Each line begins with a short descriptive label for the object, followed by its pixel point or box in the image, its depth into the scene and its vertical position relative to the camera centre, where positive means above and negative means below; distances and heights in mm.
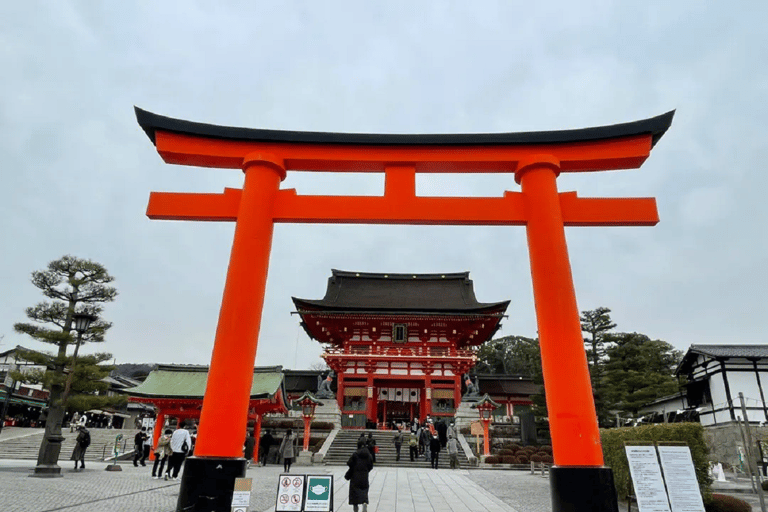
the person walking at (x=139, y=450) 18169 -864
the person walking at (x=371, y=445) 14859 -234
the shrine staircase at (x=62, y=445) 21266 -962
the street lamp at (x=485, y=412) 19984 +1211
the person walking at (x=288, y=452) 15890 -594
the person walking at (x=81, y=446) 14873 -676
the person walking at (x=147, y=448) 19602 -823
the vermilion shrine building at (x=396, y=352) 25156 +4361
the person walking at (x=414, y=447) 18778 -299
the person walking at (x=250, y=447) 19619 -601
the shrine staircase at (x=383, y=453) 18594 -599
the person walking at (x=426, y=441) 19094 -54
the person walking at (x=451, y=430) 19512 +443
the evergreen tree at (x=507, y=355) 51625 +9359
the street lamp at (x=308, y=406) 20031 +1117
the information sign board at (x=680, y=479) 5492 -304
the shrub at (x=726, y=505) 8289 -849
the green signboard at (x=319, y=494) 5785 -684
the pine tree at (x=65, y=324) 14477 +2961
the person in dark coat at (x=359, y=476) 7180 -561
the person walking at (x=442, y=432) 21172 +351
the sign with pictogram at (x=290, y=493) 5789 -690
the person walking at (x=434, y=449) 17672 -312
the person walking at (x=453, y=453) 18256 -439
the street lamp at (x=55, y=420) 12406 +59
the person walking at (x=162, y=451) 13273 -616
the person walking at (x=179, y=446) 12164 -433
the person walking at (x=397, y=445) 18781 -248
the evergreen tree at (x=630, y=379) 22391 +3226
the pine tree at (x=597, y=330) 25281 +5905
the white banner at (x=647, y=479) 5508 -324
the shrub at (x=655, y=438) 8742 +141
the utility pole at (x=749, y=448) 7495 +108
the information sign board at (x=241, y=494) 5555 -696
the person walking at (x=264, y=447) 19672 -601
